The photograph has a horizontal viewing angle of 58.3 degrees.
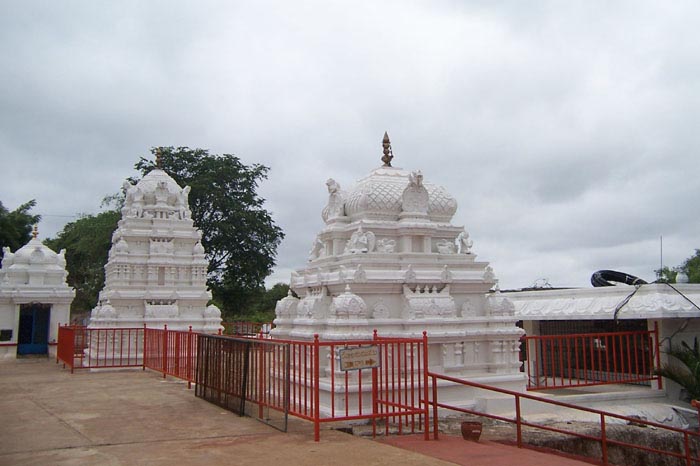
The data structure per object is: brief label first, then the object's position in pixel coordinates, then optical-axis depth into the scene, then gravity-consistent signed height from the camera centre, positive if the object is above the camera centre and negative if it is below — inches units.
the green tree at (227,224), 1487.5 +196.5
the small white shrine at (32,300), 1083.9 +15.5
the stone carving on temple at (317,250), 551.5 +50.2
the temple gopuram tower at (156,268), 834.8 +55.2
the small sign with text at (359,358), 329.4 -27.3
